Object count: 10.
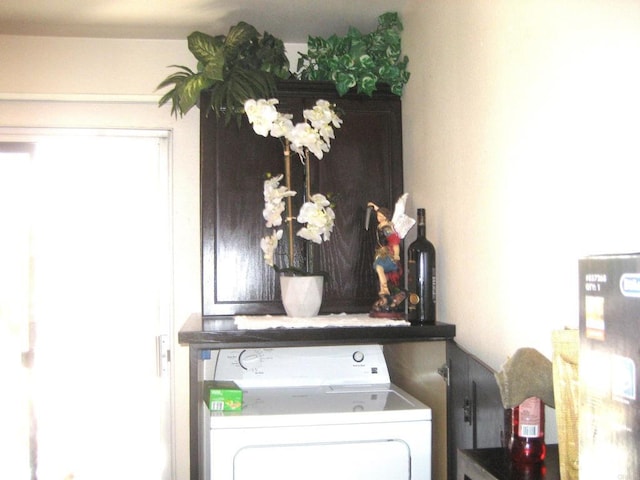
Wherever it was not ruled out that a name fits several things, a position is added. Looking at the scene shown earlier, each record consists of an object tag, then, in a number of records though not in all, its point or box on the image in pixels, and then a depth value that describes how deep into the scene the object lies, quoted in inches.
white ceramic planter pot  92.7
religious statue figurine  91.4
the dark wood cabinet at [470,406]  64.8
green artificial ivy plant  103.6
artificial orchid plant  91.7
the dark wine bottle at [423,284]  87.5
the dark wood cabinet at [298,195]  103.9
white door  118.9
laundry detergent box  81.5
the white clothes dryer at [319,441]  78.5
